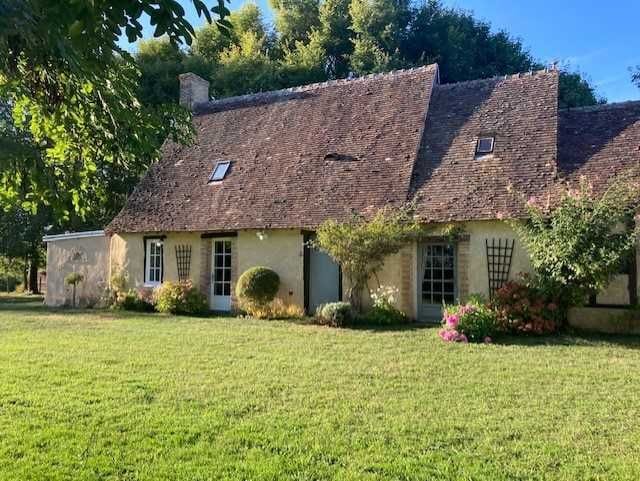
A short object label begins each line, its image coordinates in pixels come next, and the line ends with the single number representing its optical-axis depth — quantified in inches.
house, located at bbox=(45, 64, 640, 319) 449.1
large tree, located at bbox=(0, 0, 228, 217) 104.0
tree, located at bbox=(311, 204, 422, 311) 431.8
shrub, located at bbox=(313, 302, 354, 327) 441.1
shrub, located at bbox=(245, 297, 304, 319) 506.0
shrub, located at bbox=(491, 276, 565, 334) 390.3
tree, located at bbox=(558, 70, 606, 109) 887.7
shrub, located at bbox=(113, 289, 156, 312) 575.5
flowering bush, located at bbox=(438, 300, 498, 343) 370.6
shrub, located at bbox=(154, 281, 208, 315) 535.5
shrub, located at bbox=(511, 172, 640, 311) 370.3
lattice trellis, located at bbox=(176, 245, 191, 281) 569.0
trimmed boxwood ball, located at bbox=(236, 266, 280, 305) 497.7
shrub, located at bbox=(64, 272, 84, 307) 633.6
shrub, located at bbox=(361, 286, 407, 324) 454.3
